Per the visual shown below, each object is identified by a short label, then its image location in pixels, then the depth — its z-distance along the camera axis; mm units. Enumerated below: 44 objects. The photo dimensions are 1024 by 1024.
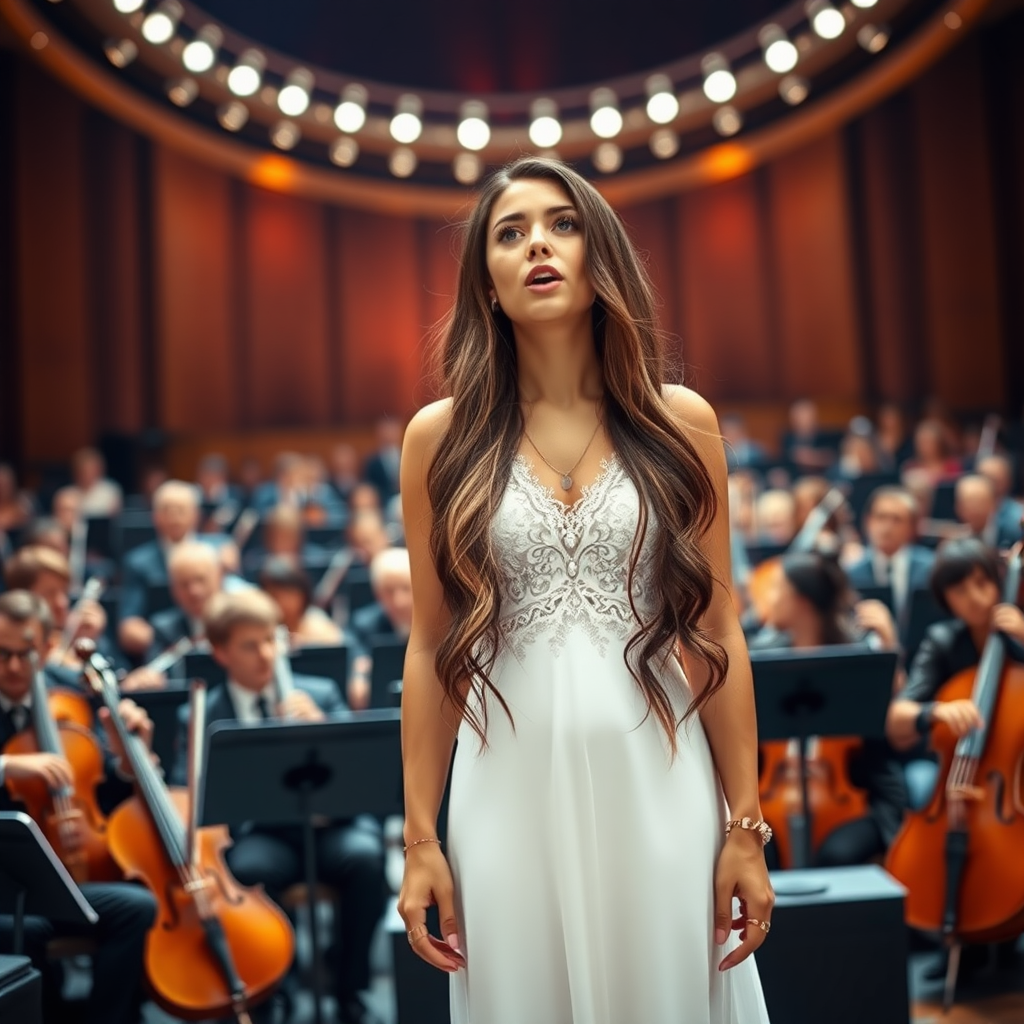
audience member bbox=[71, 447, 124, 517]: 9086
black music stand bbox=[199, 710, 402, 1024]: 2930
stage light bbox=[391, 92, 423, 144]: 11336
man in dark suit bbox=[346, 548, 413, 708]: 4723
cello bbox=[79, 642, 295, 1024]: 2934
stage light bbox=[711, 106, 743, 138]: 11172
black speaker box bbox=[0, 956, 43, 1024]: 2230
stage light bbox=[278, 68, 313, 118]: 10625
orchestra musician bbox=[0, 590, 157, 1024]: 2955
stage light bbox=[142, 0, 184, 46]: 8984
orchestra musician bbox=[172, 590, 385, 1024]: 3352
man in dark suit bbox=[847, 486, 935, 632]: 5379
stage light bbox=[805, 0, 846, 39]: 9305
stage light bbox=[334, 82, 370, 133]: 11055
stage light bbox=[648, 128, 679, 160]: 11719
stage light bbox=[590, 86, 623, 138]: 11312
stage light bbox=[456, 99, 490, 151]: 11539
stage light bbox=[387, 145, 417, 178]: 11906
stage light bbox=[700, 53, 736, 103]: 10719
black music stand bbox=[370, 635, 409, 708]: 3859
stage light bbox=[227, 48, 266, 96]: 10086
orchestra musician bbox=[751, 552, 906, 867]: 3414
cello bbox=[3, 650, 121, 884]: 3033
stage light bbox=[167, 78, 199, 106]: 9844
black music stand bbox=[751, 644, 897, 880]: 3117
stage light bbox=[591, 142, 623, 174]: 11844
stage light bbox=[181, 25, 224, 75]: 9531
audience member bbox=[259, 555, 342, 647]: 4785
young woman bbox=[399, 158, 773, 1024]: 1526
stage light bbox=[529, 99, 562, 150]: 11375
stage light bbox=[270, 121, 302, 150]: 11164
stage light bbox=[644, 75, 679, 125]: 11148
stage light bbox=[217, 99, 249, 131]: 10540
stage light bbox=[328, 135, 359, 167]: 11609
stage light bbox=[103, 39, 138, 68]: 9016
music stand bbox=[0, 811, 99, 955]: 2447
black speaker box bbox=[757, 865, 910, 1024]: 2662
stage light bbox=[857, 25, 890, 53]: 9234
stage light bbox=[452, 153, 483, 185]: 11977
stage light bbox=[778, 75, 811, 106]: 10367
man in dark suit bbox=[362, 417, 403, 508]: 10562
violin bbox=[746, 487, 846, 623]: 5410
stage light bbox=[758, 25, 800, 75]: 9984
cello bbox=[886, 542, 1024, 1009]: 2934
